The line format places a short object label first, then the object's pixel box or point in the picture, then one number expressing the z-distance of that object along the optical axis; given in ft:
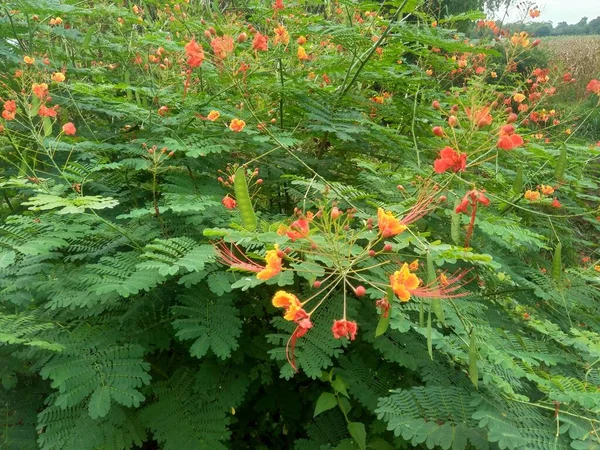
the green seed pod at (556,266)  5.52
